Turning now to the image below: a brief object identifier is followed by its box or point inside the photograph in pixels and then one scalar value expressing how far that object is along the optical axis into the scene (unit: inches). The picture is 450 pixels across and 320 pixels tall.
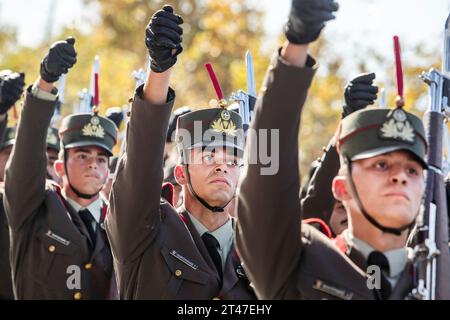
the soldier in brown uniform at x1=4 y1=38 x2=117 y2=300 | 512.4
